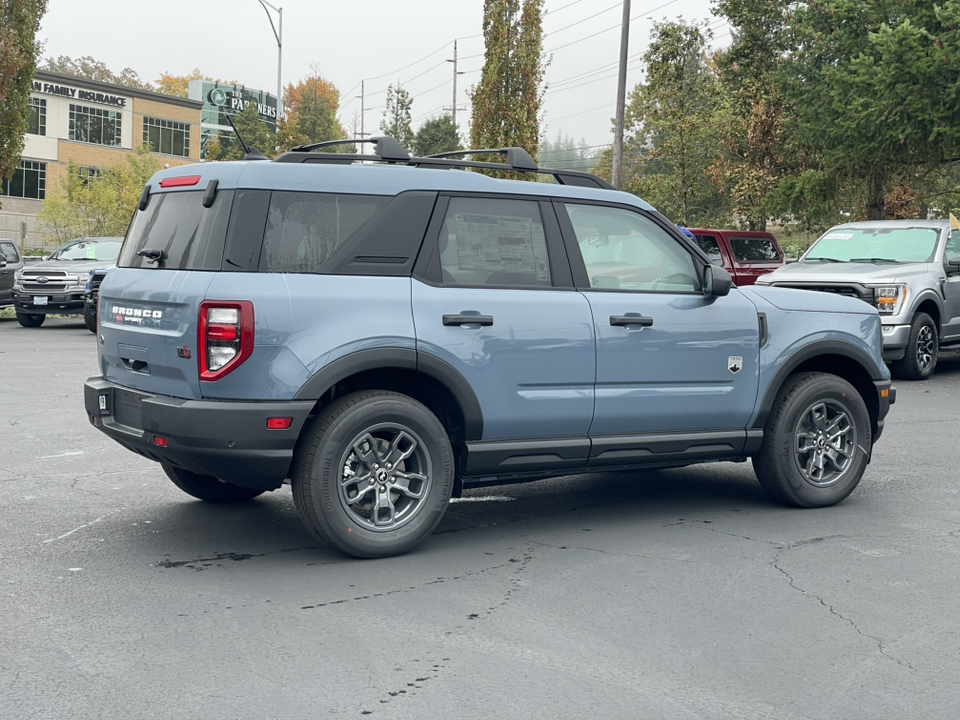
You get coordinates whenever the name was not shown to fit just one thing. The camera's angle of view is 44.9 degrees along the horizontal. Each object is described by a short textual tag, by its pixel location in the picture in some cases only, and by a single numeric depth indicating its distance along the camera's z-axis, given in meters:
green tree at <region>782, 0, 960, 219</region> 19.78
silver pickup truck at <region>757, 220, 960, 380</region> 14.45
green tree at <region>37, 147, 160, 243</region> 40.50
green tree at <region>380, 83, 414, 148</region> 78.38
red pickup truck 23.38
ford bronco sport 5.49
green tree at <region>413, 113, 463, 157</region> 88.50
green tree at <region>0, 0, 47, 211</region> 28.33
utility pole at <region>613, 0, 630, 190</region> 30.27
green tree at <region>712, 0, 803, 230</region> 31.48
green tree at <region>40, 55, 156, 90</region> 102.75
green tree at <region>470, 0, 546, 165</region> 32.47
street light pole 37.49
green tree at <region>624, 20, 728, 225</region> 34.28
